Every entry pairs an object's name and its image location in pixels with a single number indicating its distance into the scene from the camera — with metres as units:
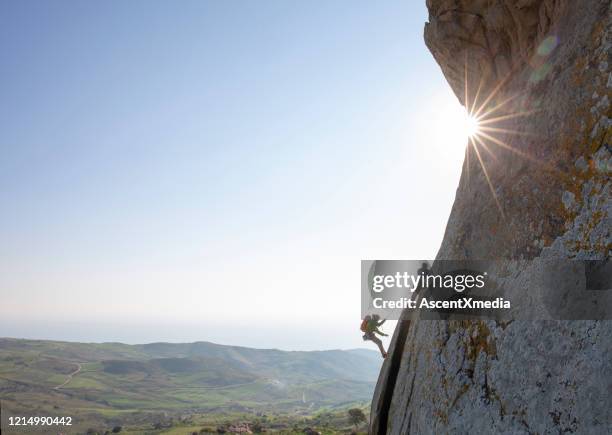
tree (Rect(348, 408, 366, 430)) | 103.95
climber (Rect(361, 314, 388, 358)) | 19.14
